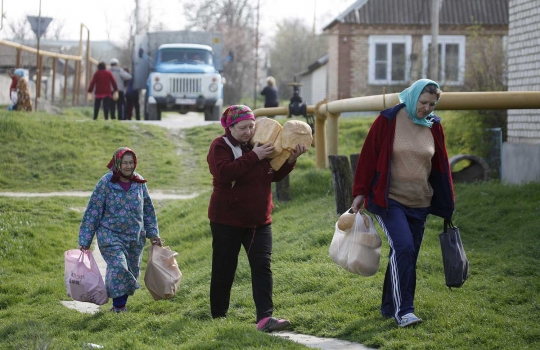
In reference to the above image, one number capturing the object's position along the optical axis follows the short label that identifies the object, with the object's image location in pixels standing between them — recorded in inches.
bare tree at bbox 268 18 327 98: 2822.3
